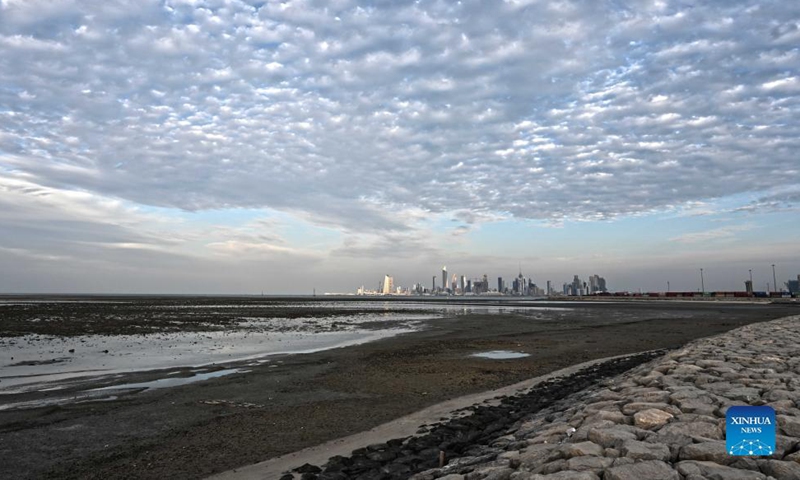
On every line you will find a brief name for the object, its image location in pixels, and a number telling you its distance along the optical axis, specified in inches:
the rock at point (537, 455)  222.7
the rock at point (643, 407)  283.6
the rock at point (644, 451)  209.2
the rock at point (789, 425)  228.1
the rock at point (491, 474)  216.5
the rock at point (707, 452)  201.0
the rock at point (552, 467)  205.9
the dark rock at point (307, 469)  282.4
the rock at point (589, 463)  200.5
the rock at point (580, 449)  219.6
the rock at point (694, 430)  232.4
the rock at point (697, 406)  275.6
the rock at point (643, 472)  187.2
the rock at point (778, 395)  296.0
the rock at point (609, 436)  232.8
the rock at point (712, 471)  182.1
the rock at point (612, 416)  275.3
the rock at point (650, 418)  262.8
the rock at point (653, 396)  313.4
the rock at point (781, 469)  181.8
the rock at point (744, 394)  301.7
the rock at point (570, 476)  188.9
